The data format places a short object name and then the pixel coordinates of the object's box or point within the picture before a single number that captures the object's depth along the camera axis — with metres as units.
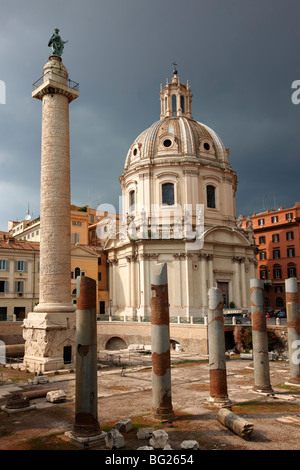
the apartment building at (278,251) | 54.72
